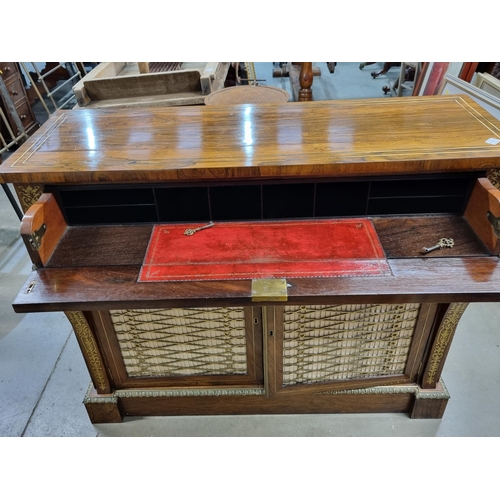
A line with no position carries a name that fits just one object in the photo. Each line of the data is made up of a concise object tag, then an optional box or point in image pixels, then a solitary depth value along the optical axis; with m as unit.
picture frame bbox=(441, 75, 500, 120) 2.96
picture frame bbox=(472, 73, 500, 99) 3.35
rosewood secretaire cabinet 1.58
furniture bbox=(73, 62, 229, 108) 3.71
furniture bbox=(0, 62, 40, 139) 4.70
